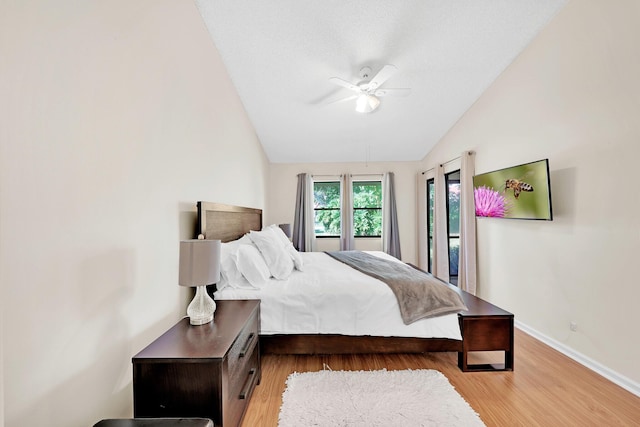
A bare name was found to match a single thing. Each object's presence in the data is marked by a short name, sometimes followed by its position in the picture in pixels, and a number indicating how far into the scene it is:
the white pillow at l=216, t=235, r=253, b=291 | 2.06
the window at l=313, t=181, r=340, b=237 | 5.39
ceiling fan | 2.50
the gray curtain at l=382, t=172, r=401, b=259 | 5.08
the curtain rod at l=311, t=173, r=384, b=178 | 5.24
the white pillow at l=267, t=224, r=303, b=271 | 2.66
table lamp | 1.42
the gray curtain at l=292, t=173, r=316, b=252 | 5.13
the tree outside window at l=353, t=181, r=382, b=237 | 5.35
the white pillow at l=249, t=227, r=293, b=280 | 2.34
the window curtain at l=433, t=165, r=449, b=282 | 4.30
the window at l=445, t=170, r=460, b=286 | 4.33
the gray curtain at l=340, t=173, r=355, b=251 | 5.16
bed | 1.99
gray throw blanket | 1.97
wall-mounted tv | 2.36
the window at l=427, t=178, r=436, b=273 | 4.95
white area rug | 1.53
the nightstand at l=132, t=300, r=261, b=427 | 1.16
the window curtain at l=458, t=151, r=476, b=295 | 3.48
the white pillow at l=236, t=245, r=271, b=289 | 2.06
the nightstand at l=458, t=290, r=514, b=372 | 2.00
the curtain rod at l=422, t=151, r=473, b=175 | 3.58
